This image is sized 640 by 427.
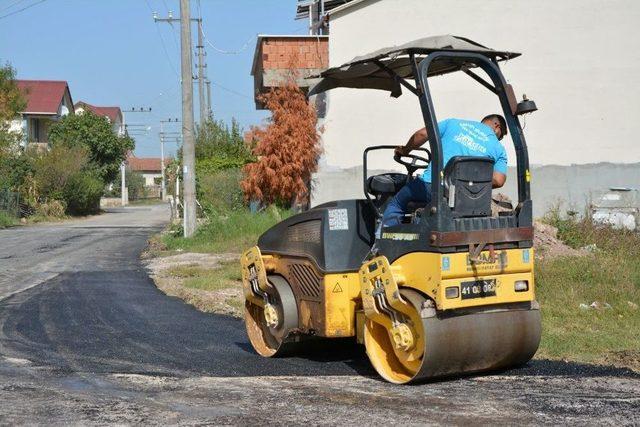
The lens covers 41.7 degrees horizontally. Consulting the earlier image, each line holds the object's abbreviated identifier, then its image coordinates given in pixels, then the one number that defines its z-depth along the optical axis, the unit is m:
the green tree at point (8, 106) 38.22
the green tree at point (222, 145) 30.71
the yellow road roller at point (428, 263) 5.89
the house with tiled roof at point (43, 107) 60.50
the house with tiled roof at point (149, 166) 122.62
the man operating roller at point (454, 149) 6.26
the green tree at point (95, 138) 57.22
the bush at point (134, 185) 83.14
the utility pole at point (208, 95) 61.26
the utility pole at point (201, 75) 53.22
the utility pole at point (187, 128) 22.20
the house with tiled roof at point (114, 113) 90.34
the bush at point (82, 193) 45.03
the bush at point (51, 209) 42.19
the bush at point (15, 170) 41.22
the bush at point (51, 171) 43.22
